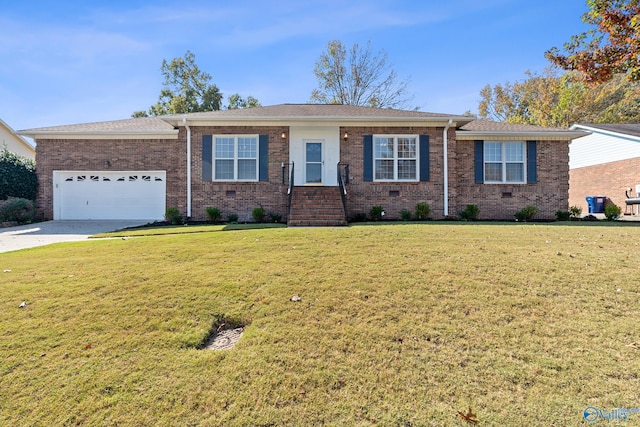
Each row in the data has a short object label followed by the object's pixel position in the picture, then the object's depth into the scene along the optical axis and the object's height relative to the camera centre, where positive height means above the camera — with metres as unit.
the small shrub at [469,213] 11.78 -0.18
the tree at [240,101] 30.54 +10.40
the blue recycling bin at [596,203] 17.95 +0.30
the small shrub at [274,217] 11.34 -0.32
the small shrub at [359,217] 11.41 -0.32
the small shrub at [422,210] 11.40 -0.06
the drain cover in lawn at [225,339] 2.77 -1.20
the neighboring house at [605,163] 16.59 +2.60
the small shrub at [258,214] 11.10 -0.20
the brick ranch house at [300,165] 11.59 +1.66
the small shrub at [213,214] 11.18 -0.20
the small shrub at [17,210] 11.63 -0.07
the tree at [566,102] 24.42 +8.71
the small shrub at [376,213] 11.38 -0.17
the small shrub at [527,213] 11.86 -0.18
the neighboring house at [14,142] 20.53 +4.64
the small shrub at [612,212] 11.92 -0.14
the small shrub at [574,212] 12.22 -0.15
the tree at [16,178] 12.76 +1.22
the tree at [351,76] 25.77 +10.96
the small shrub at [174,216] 11.16 -0.28
